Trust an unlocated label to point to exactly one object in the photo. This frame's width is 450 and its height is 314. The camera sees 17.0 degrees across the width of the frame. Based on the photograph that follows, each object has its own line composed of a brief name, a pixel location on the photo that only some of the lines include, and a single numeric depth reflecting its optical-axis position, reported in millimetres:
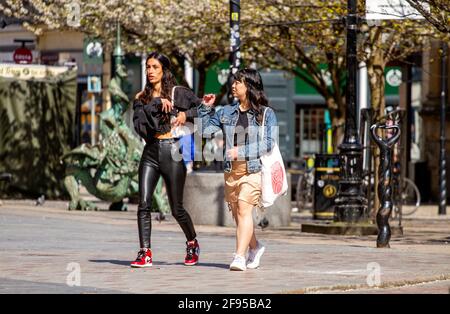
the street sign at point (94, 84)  41500
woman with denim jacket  12898
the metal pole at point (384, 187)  16609
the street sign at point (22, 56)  35844
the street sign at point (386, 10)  18484
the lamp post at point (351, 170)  19750
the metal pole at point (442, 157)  27953
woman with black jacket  13102
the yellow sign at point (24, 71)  29344
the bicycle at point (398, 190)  21828
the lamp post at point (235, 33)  21875
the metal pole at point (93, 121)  42406
